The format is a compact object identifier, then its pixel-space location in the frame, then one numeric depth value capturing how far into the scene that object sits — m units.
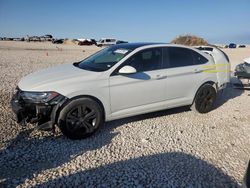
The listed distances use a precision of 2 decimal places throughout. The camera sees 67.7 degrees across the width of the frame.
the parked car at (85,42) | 46.25
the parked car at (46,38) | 59.62
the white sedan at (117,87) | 3.24
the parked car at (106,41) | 46.50
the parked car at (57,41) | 49.35
